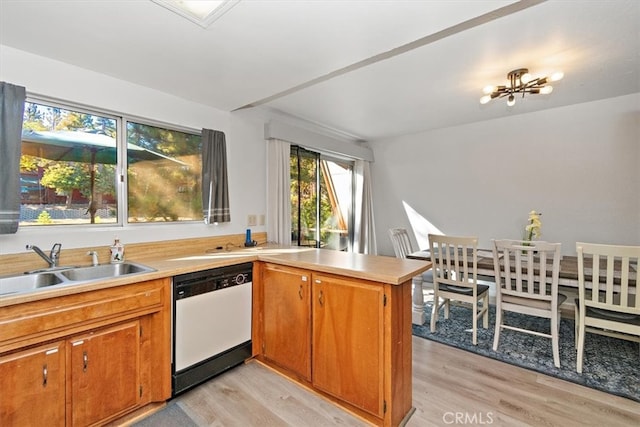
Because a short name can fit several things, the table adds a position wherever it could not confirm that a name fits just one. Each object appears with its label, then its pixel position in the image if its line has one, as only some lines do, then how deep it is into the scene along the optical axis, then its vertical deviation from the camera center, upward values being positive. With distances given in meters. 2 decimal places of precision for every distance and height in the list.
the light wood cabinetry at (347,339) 1.64 -0.83
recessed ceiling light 1.41 +1.04
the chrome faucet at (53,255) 1.81 -0.28
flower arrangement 2.91 -0.18
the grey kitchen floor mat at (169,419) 1.71 -1.28
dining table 2.29 -0.52
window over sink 1.96 +0.34
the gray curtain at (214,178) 2.74 +0.32
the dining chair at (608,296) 2.03 -0.64
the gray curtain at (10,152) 1.74 +0.37
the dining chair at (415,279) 3.11 -0.78
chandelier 2.44 +1.12
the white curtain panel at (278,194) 3.30 +0.21
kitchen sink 1.66 -0.42
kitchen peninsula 1.45 -0.67
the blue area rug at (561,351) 2.12 -1.24
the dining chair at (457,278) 2.70 -0.69
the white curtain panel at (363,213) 4.93 -0.03
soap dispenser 2.12 -0.31
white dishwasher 1.92 -0.82
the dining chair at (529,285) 2.31 -0.65
